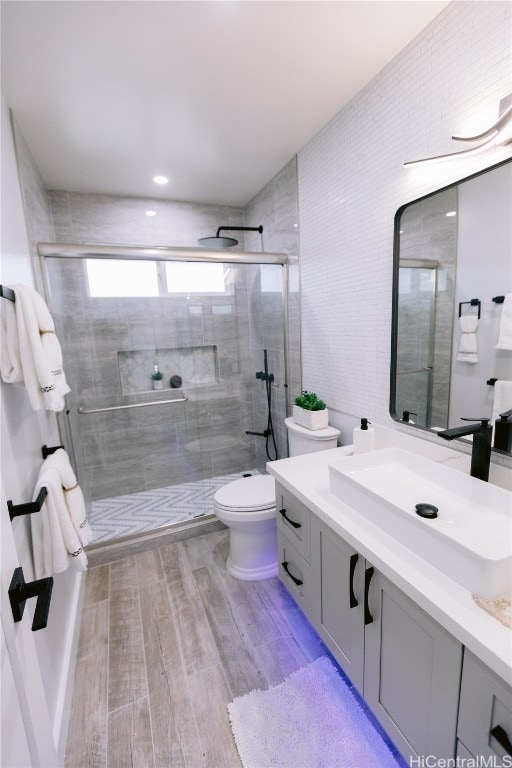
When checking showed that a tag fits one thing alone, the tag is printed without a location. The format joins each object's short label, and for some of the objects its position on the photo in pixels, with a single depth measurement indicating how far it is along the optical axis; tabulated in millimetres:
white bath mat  1175
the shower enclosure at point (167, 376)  2639
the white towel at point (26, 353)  1141
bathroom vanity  739
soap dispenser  1669
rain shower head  2947
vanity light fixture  1001
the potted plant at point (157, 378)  3055
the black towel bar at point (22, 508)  931
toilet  1904
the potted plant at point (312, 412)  2084
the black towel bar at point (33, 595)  680
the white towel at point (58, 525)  1231
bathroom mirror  1189
